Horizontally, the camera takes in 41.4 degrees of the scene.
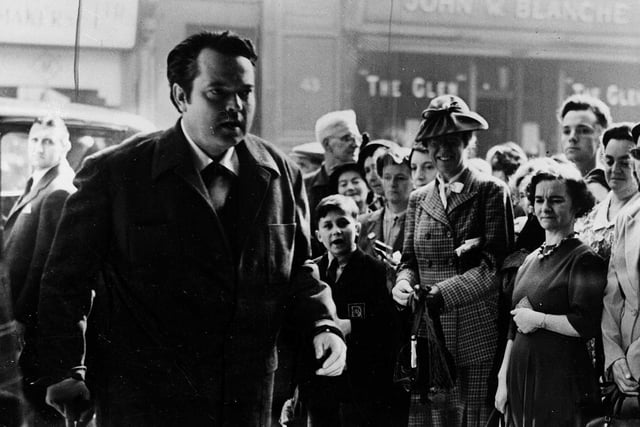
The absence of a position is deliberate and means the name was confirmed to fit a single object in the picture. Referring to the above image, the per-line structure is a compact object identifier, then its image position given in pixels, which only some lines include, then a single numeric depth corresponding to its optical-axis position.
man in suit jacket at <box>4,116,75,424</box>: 2.89
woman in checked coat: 3.12
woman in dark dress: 3.06
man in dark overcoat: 2.84
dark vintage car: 2.89
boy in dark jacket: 3.07
